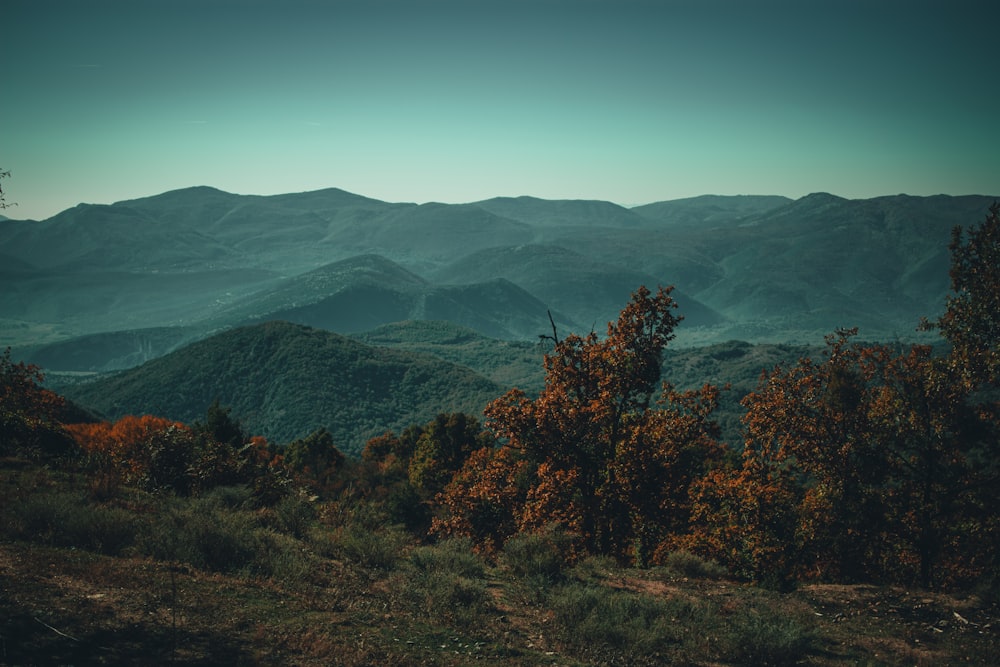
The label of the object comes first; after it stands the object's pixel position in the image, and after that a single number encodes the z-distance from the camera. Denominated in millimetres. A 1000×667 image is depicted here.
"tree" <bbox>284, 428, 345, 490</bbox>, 71925
